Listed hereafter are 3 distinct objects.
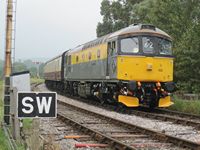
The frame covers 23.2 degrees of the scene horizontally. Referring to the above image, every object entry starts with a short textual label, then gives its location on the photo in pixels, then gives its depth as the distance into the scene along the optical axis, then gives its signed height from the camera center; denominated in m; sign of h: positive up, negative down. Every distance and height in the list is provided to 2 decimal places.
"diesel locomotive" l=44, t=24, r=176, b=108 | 19.19 +0.45
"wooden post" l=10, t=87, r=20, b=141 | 9.32 -0.83
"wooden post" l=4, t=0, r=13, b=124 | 12.25 +0.46
